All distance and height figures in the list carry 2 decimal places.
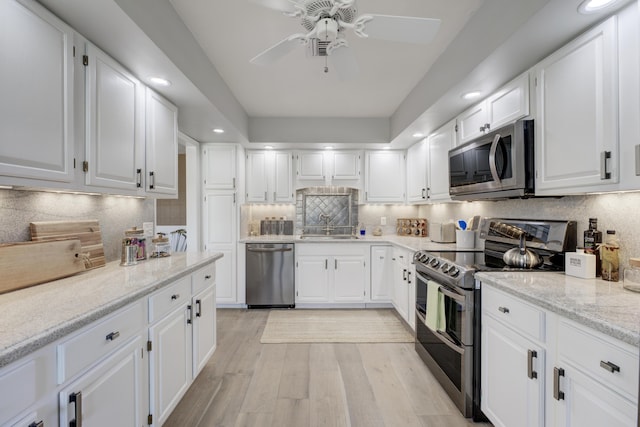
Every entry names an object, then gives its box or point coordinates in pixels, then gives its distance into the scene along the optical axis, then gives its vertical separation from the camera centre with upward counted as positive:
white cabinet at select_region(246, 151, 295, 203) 4.28 +0.55
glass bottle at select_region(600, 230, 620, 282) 1.52 -0.25
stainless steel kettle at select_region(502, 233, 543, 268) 1.91 -0.29
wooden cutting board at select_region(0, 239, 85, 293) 1.28 -0.24
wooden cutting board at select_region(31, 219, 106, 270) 1.54 -0.12
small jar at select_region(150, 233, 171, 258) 2.34 -0.27
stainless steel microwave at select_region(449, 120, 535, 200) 1.88 +0.36
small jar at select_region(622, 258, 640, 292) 1.32 -0.29
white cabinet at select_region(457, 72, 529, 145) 1.91 +0.79
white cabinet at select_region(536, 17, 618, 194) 1.39 +0.53
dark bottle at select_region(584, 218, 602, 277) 1.64 -0.15
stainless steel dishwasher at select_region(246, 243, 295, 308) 3.98 -0.82
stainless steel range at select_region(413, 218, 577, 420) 1.88 -0.56
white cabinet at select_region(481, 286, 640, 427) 1.00 -0.66
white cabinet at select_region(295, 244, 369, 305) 3.98 -0.81
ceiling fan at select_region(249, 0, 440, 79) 1.40 +0.95
